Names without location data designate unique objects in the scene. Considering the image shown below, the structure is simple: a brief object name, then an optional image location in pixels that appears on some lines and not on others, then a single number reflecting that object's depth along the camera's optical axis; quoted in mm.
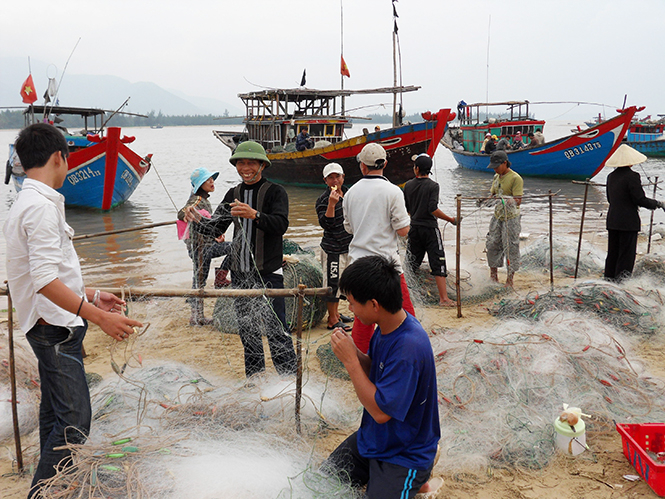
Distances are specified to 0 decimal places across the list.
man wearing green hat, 3248
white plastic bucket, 2826
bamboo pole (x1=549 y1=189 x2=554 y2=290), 5884
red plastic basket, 2469
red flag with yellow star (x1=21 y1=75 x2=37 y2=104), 13570
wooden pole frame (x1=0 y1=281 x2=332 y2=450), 2721
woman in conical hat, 5078
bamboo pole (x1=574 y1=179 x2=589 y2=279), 6156
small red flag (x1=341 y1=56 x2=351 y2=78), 21900
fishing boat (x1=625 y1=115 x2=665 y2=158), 30355
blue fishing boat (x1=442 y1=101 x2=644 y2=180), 18594
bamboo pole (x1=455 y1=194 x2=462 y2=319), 5052
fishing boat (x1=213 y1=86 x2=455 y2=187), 16641
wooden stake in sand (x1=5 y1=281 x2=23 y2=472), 2713
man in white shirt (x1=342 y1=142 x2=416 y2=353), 3537
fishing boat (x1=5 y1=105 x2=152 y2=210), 14008
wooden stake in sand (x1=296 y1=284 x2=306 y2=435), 2674
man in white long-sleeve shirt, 1984
